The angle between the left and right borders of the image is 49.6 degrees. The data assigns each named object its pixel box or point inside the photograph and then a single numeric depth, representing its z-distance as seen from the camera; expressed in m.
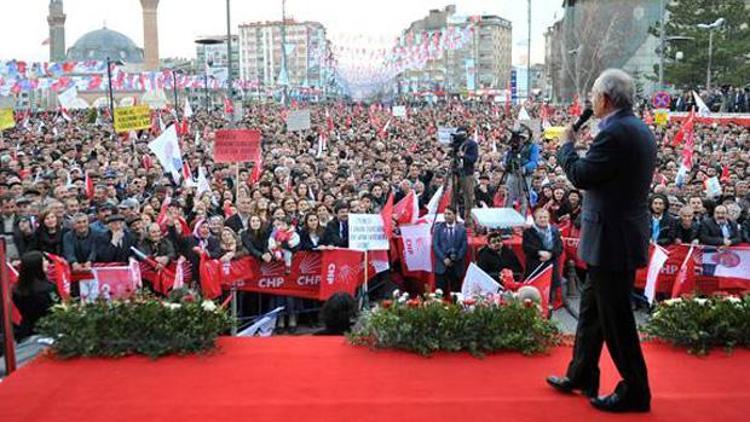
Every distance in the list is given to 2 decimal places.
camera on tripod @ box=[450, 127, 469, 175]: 12.45
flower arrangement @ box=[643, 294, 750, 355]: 5.18
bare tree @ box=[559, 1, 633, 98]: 63.62
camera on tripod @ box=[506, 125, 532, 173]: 12.68
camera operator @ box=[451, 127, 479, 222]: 12.51
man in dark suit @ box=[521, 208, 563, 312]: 10.75
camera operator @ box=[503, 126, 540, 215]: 12.78
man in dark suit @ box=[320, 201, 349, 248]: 11.07
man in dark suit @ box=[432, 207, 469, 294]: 10.98
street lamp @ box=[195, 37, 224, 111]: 31.44
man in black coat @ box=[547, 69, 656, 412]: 3.95
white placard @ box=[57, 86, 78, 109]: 33.91
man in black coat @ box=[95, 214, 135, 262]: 9.84
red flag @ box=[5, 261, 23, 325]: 7.16
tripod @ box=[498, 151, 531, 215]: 12.84
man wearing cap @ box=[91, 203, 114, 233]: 10.29
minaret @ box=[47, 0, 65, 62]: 146.12
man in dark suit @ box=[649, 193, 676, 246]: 10.97
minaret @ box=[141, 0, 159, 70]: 112.38
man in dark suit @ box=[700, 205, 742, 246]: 10.73
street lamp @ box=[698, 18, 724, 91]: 47.28
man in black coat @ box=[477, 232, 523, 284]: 10.77
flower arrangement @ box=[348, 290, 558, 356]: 5.16
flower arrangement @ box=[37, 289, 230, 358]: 5.13
